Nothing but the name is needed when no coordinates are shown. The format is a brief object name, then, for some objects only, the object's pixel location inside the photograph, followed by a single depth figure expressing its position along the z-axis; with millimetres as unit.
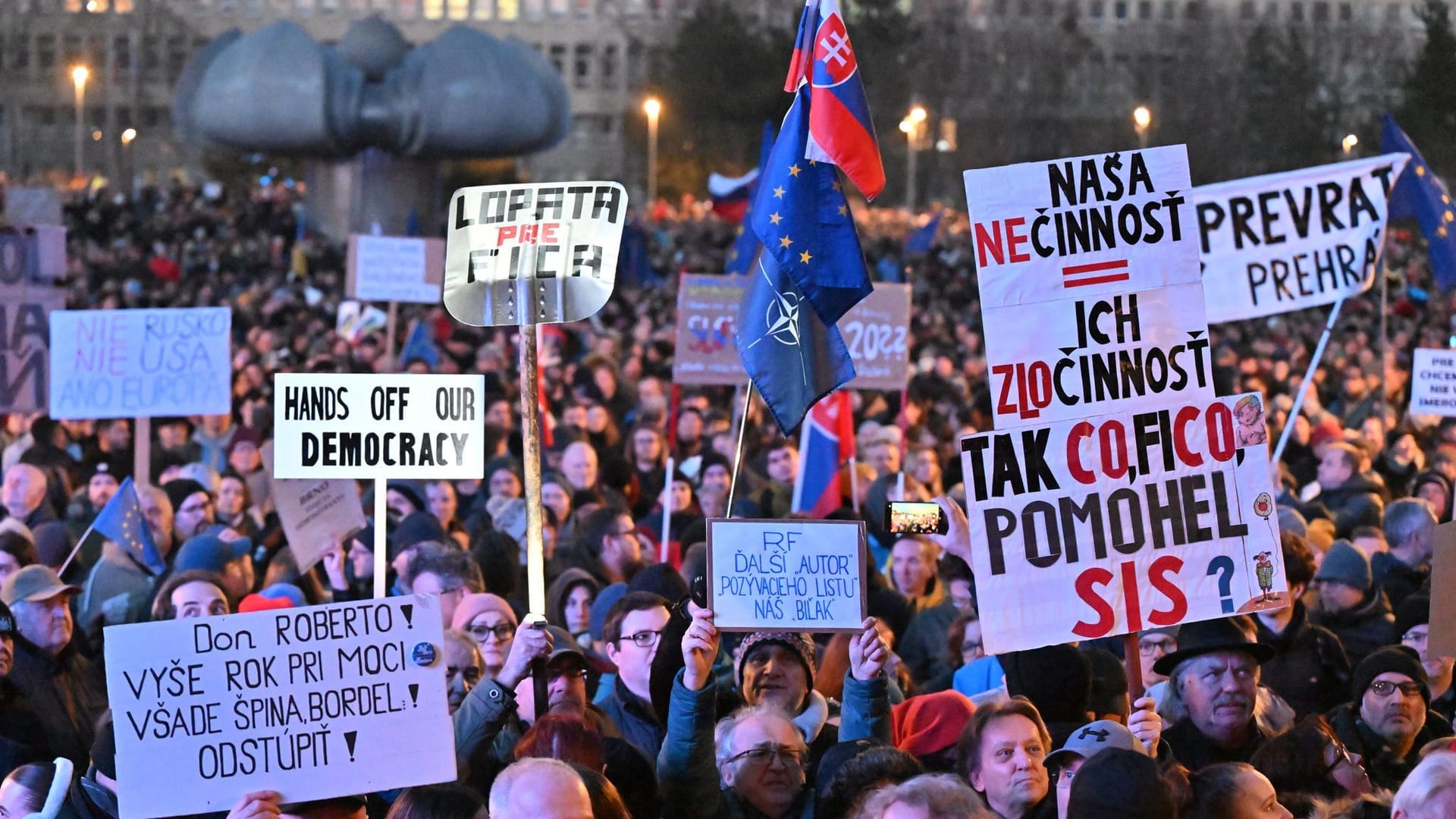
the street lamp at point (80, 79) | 51656
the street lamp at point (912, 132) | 61656
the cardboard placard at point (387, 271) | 16938
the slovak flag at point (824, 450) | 11500
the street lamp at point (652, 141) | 55750
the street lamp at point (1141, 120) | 53812
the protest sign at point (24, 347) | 11602
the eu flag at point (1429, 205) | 12938
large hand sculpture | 48531
